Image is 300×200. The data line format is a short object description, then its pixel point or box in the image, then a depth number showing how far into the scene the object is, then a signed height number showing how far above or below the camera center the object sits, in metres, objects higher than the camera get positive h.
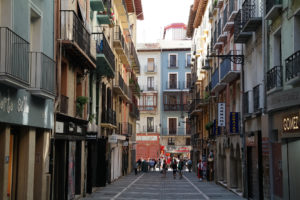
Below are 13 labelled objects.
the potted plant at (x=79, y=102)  21.42 +1.90
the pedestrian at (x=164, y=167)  40.72 -1.53
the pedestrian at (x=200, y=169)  37.06 -1.50
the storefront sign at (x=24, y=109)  11.77 +1.03
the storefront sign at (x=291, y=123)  14.05 +0.72
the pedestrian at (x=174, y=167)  39.72 -1.46
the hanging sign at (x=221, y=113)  29.36 +2.00
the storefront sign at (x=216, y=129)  33.03 +1.26
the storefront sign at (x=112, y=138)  29.34 +0.56
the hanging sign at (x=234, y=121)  25.58 +1.34
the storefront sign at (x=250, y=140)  21.56 +0.33
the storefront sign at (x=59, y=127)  17.34 +0.72
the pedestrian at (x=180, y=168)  39.49 -1.54
